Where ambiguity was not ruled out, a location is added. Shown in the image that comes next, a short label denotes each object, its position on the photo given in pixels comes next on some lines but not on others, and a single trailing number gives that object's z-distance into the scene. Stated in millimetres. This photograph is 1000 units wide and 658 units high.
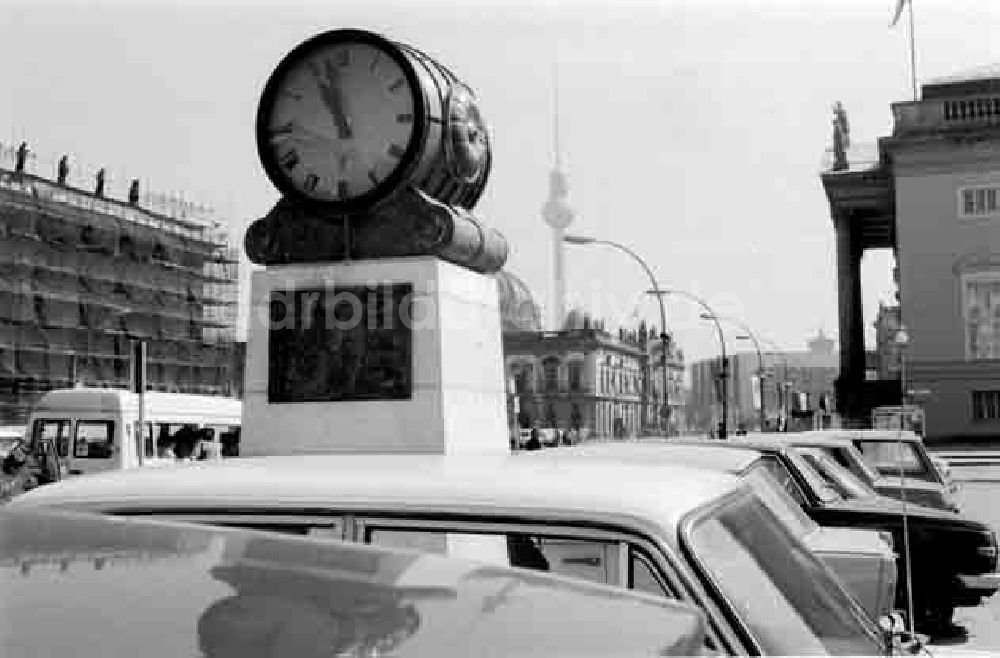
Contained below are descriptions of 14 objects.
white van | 23984
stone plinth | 8648
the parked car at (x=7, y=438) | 34362
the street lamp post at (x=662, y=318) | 35031
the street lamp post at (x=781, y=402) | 64250
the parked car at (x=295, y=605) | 1454
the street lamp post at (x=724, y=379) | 37028
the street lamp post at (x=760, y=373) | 55328
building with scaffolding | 54156
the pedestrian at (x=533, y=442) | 28131
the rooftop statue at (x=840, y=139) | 60062
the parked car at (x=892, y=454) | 14945
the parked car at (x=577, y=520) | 2686
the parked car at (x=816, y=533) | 5324
